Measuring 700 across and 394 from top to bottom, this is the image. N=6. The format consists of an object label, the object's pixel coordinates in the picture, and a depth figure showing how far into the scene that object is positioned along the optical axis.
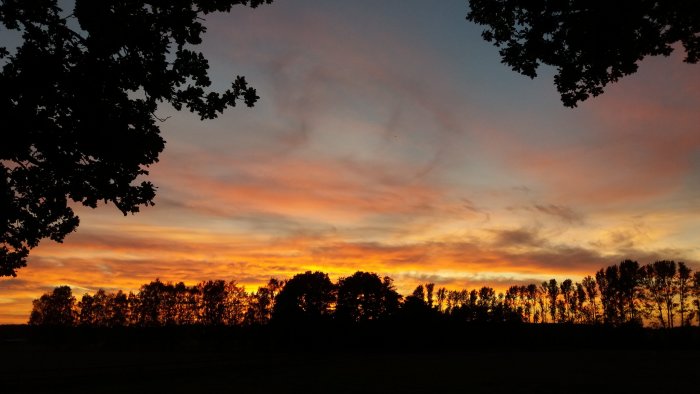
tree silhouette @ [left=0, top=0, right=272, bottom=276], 9.15
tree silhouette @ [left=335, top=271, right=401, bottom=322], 117.62
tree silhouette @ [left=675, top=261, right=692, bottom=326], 148.75
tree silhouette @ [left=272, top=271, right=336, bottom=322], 103.62
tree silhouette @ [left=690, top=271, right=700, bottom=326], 149.88
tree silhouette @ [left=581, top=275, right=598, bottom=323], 178.14
